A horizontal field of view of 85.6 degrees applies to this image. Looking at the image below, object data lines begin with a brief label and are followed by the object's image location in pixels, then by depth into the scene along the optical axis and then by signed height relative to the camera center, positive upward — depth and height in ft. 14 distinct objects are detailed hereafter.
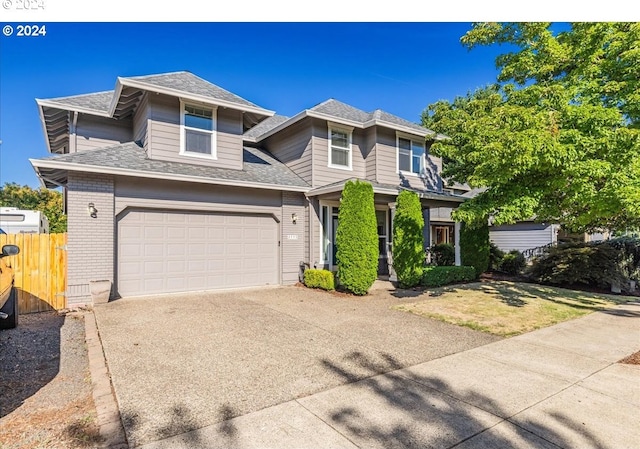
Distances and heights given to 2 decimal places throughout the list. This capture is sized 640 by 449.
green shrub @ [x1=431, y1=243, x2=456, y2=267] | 51.26 -2.95
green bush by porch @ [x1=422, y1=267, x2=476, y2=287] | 35.99 -4.38
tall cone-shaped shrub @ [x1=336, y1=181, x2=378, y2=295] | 30.89 -0.37
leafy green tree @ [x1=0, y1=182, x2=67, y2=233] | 107.76 +14.61
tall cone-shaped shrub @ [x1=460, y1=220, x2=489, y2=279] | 42.32 -1.71
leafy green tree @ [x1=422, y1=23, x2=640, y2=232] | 20.81 +7.01
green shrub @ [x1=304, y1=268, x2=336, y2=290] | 33.37 -4.23
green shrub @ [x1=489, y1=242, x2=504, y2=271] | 49.60 -3.33
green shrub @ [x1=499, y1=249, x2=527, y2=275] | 46.99 -3.88
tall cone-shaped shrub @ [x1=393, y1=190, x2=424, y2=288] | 33.76 -0.24
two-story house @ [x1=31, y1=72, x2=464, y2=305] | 27.25 +5.10
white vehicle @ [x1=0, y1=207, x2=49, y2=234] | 46.26 +2.40
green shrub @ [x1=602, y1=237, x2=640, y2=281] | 35.40 -2.44
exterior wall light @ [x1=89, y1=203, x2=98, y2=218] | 26.45 +2.08
